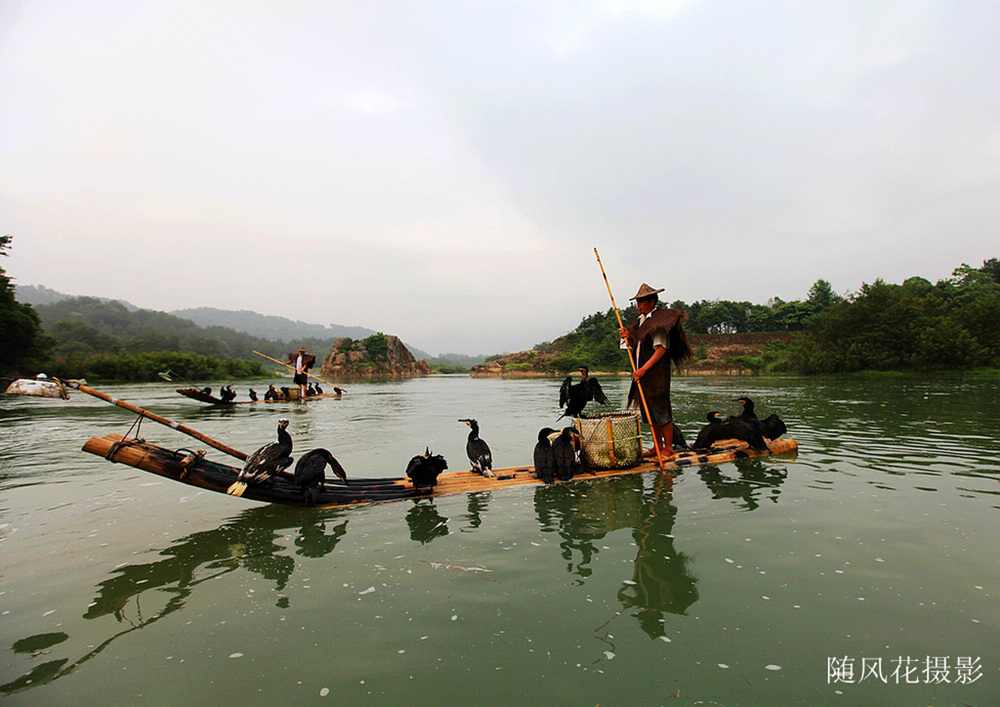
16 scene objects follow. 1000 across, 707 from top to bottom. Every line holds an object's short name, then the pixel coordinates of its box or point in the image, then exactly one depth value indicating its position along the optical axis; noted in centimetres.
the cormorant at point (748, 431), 791
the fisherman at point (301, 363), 2244
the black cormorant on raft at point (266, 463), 516
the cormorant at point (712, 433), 782
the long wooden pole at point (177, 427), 475
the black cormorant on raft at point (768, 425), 834
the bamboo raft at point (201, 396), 1877
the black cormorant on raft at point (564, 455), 640
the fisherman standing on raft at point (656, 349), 675
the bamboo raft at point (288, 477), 477
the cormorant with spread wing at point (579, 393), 815
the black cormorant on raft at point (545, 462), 642
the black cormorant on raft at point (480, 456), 663
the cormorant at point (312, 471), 547
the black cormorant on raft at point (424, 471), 596
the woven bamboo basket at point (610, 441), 680
